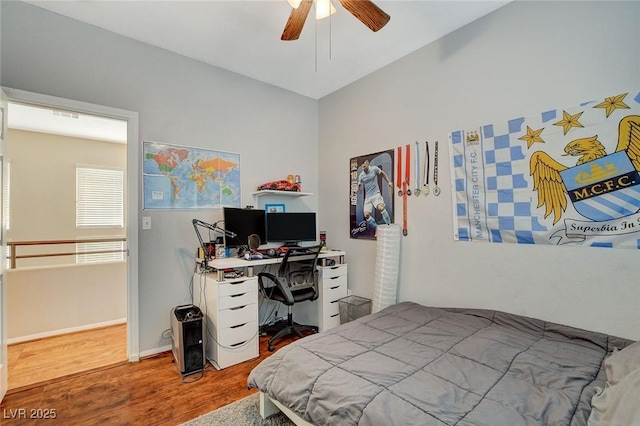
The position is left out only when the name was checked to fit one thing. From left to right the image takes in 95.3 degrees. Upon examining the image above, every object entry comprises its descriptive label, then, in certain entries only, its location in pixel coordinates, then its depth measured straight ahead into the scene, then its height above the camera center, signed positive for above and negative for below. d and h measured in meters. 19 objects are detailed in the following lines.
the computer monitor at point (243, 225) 2.83 -0.03
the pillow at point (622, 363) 1.10 -0.59
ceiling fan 1.73 +1.28
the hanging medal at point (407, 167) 2.78 +0.50
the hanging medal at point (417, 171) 2.71 +0.45
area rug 1.71 -1.18
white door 1.96 -0.32
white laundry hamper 2.75 -0.47
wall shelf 3.13 +0.32
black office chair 2.69 -0.60
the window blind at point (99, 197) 4.26 +0.40
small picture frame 3.36 +0.16
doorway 2.50 +0.00
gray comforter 1.10 -0.72
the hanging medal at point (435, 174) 2.58 +0.39
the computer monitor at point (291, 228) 3.19 -0.07
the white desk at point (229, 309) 2.40 -0.74
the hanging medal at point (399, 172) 2.86 +0.46
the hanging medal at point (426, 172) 2.64 +0.43
